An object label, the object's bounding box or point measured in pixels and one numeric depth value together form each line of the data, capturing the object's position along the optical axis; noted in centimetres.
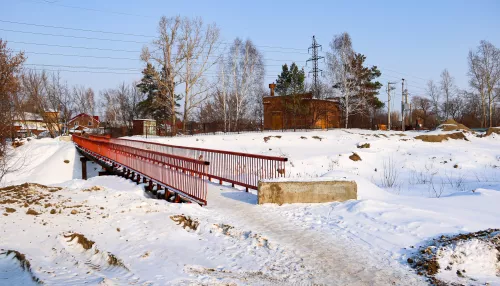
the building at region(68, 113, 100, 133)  8305
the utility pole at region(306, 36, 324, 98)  4789
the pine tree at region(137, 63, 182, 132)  5087
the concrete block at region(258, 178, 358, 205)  827
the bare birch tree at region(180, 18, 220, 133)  3916
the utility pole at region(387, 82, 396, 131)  4817
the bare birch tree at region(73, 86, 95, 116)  7562
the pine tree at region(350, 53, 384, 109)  4141
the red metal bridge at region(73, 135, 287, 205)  882
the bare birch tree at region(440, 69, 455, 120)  7344
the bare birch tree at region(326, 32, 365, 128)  4041
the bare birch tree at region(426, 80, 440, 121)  7694
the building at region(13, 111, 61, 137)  5012
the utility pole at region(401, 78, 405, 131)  4327
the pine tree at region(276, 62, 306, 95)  4086
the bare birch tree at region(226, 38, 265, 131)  4356
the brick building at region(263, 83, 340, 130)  3634
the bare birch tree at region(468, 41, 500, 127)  5362
